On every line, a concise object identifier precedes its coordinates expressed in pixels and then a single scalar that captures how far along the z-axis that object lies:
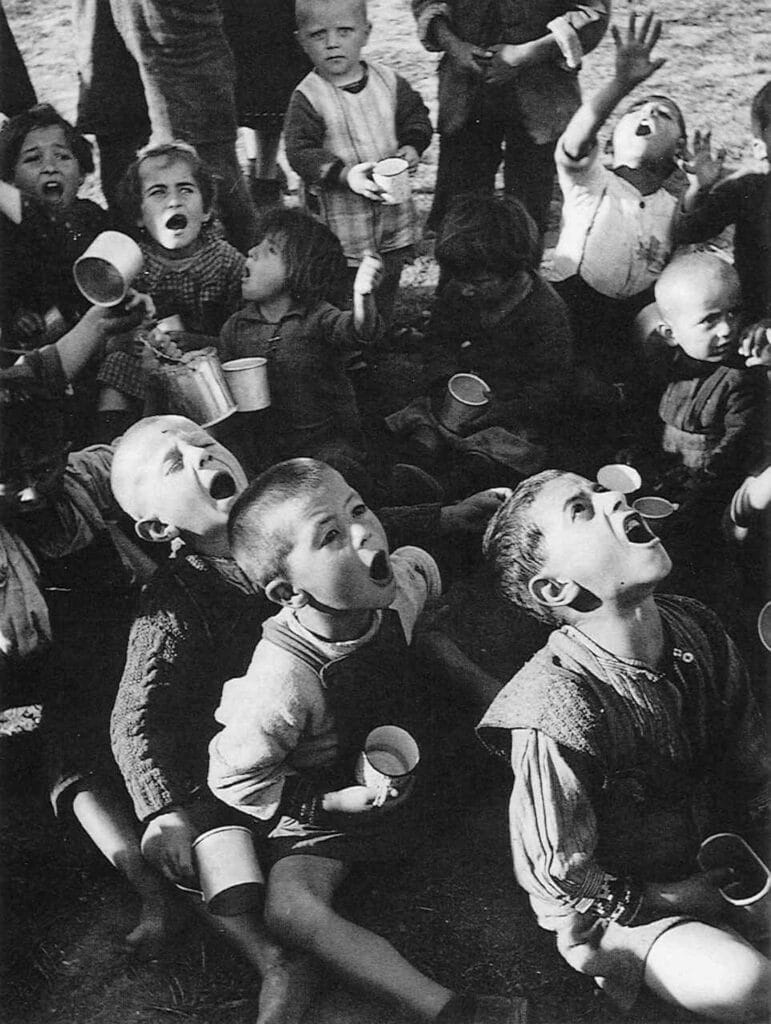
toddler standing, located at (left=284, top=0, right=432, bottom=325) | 2.41
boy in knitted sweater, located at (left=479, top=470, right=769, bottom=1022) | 1.63
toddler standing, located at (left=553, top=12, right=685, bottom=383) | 2.37
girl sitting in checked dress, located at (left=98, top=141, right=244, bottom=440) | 2.27
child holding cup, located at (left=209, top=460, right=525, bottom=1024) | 1.71
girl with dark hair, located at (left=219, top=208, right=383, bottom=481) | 2.33
